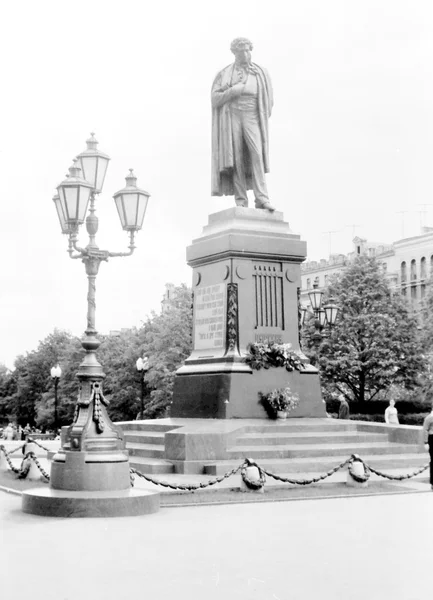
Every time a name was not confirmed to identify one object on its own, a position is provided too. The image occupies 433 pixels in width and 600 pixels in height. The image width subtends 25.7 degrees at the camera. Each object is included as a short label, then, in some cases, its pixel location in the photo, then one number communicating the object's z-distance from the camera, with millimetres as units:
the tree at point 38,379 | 84938
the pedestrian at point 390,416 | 38406
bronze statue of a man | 23250
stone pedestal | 21141
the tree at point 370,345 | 52219
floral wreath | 21234
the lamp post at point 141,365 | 43875
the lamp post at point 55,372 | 52312
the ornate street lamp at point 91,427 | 12367
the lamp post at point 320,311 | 32344
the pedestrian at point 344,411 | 33469
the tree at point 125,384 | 65938
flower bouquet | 20812
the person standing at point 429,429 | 17080
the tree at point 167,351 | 55562
